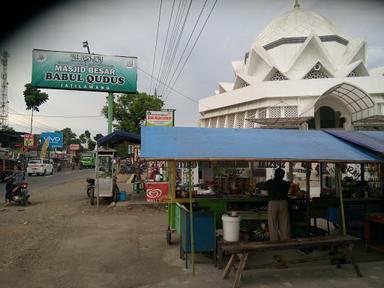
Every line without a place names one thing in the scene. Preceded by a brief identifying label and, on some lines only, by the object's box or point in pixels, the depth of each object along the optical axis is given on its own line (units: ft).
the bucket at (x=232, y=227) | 18.04
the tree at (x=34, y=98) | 145.21
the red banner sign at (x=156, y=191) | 39.78
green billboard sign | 54.95
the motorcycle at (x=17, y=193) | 42.91
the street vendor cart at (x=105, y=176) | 42.70
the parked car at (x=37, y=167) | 112.47
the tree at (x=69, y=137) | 312.05
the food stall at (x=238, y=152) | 17.22
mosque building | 102.73
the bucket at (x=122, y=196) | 45.06
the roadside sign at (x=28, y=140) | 136.22
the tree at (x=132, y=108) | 116.16
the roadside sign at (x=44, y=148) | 115.16
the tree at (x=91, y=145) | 269.52
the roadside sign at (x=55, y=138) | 145.18
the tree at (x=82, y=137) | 351.05
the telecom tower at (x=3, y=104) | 153.44
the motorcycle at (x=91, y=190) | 42.91
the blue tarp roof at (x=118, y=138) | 42.32
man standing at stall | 19.35
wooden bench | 15.60
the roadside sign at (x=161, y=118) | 52.90
